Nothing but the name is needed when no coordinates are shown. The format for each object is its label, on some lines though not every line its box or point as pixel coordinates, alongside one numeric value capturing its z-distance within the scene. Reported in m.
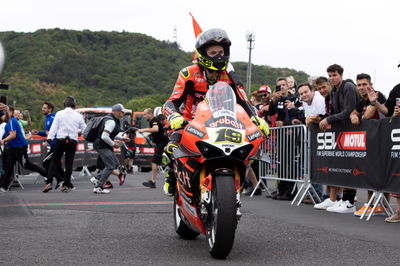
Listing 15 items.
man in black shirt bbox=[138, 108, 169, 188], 15.63
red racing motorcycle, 5.39
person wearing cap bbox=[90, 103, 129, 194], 14.03
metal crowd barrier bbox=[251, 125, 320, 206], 11.36
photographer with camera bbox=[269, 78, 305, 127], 12.48
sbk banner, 9.21
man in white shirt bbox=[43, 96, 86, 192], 14.27
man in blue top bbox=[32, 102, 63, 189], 15.17
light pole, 52.32
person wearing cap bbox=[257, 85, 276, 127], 13.36
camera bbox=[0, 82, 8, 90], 10.31
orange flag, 8.64
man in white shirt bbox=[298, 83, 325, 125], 11.63
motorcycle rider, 6.32
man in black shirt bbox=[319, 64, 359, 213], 9.95
